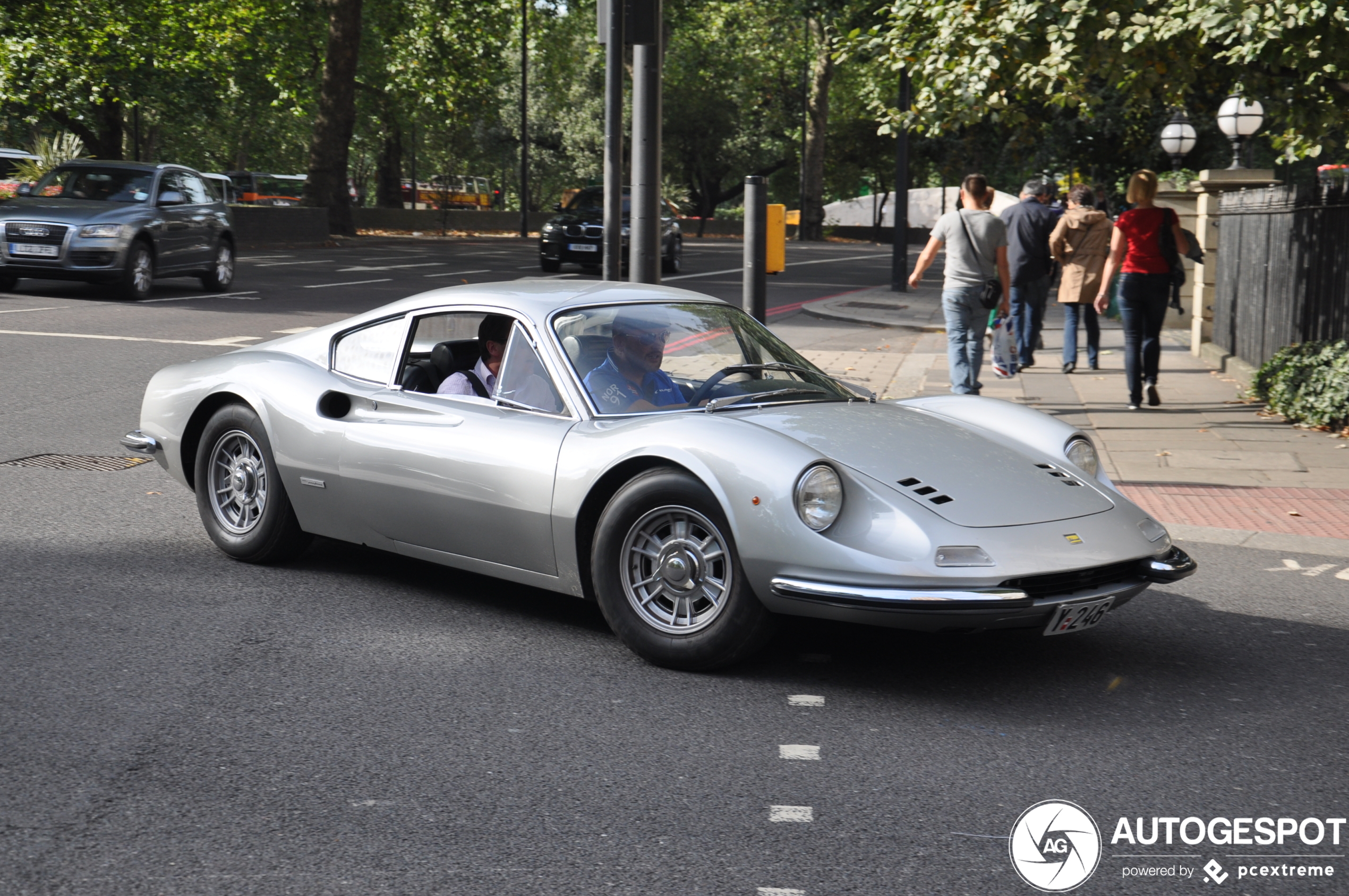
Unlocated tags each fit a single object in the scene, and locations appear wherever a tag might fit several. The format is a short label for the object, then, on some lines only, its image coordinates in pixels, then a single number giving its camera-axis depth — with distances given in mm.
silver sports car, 4219
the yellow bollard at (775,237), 9156
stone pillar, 14969
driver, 4992
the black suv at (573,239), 25062
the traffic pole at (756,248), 8953
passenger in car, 5406
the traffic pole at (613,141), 8523
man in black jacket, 13031
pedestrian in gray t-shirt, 9938
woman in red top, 10242
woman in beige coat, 13016
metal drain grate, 7789
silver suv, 16641
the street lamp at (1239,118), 18562
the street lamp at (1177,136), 22734
